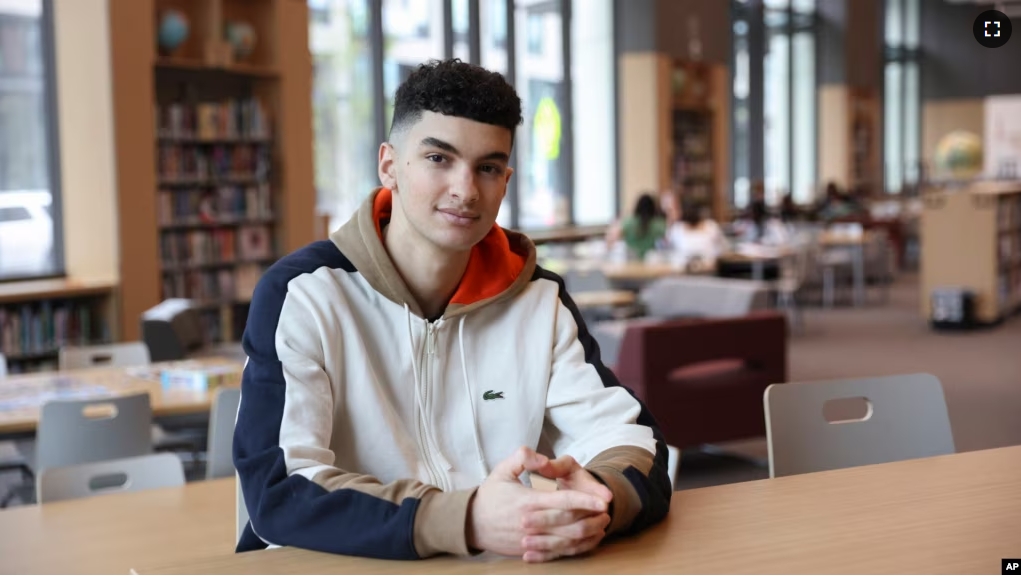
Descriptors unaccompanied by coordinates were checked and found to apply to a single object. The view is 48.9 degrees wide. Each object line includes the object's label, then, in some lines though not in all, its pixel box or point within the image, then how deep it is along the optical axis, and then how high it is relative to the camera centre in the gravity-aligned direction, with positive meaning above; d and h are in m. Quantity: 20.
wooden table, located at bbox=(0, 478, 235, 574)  2.30 -0.70
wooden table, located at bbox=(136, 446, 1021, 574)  1.41 -0.46
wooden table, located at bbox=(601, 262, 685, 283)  8.35 -0.52
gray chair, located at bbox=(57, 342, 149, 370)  4.93 -0.62
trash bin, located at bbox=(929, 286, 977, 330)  10.25 -1.04
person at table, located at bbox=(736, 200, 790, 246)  11.78 -0.33
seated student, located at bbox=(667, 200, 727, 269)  9.78 -0.35
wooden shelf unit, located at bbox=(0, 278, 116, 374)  7.08 -0.67
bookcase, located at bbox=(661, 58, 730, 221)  15.23 +0.89
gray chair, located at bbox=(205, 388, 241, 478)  3.13 -0.63
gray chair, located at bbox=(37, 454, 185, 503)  2.71 -0.65
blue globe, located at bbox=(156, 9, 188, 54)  7.90 +1.29
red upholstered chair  5.21 -0.83
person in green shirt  9.32 -0.23
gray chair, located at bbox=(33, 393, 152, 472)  3.46 -0.68
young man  1.55 -0.26
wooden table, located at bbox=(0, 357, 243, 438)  3.77 -0.66
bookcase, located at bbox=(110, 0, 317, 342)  7.59 +0.44
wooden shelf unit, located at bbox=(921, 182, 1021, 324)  10.26 -0.45
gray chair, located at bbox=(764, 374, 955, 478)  2.32 -0.48
